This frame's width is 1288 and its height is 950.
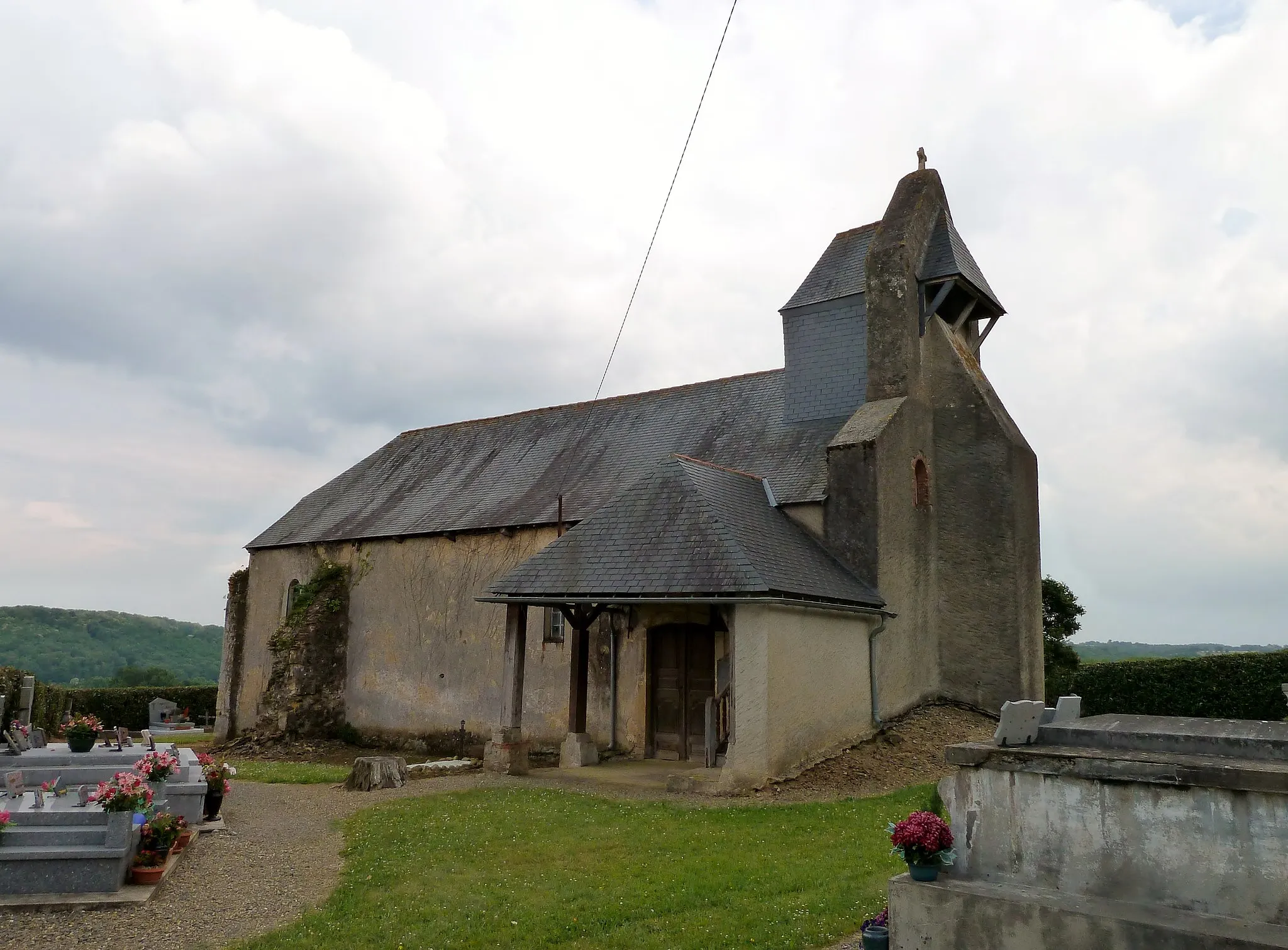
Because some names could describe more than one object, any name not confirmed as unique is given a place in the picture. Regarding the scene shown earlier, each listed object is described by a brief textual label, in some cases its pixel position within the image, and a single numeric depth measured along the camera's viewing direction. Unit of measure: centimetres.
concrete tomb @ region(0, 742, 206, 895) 753
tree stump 1345
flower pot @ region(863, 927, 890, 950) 561
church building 1341
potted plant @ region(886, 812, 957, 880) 547
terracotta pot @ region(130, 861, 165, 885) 797
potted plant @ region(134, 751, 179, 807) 981
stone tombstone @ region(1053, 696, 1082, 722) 621
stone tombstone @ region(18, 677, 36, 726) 1398
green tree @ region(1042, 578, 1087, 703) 2259
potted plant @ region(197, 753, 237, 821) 1084
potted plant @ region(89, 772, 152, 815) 781
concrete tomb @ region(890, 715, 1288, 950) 459
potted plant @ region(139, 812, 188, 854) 835
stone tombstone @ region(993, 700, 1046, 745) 555
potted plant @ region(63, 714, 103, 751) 1064
